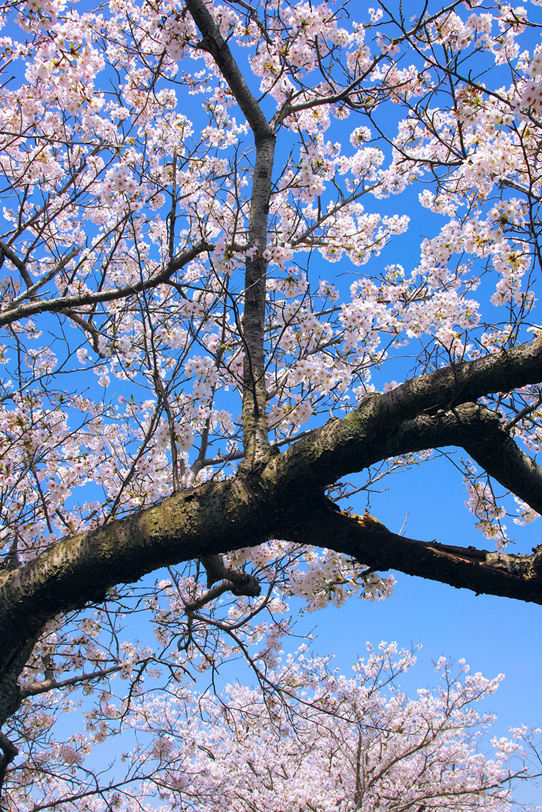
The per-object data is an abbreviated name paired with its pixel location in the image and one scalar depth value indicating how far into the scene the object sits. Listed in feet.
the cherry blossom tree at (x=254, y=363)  7.41
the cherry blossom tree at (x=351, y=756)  24.61
